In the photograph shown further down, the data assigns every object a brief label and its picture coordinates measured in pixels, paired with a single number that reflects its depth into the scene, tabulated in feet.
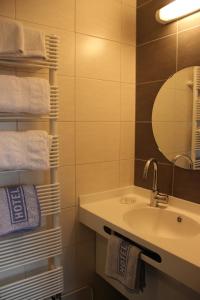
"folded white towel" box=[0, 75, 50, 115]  4.34
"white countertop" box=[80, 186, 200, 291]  3.67
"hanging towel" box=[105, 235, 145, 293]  4.39
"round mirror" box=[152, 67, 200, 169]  5.22
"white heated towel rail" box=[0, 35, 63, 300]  4.72
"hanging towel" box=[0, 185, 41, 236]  4.48
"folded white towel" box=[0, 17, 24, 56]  4.30
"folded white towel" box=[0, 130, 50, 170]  4.40
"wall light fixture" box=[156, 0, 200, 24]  4.97
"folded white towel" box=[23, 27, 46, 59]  4.48
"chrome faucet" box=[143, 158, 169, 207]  5.70
